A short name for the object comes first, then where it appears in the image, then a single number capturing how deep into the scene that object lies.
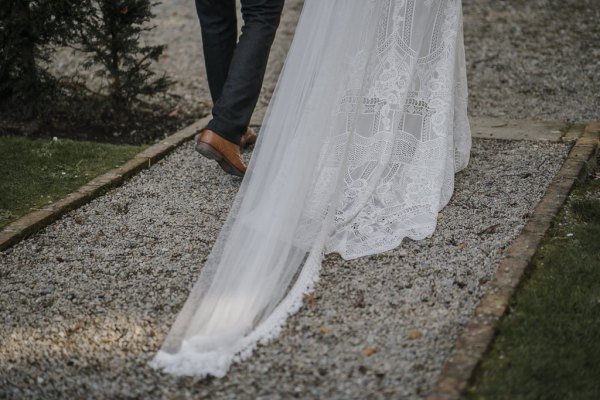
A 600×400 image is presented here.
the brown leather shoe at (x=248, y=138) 8.33
